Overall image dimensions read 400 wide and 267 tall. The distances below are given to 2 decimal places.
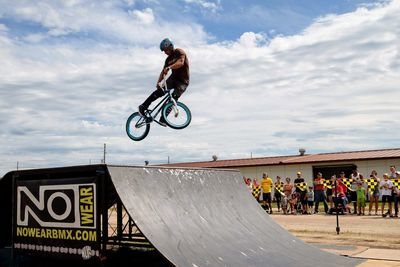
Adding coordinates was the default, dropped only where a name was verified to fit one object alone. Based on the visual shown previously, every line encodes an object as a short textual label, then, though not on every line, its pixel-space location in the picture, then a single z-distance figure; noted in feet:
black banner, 18.28
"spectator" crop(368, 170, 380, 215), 49.03
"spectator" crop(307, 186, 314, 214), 55.93
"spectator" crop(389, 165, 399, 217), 45.44
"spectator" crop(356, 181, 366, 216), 49.90
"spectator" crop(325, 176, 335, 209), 60.82
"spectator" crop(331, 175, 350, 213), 50.71
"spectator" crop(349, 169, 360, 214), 51.00
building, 82.02
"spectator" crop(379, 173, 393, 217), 45.62
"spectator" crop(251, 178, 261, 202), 62.95
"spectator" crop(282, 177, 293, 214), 56.44
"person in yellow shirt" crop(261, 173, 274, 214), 55.26
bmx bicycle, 29.35
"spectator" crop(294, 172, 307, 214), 55.16
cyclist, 27.61
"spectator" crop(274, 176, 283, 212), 57.57
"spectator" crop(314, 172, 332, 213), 51.42
